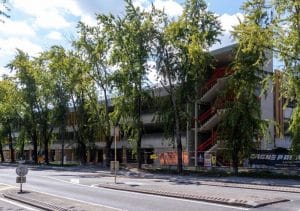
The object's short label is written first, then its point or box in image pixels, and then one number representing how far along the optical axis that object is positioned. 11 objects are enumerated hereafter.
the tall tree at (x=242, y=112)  26.12
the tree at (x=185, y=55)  30.56
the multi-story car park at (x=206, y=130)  34.30
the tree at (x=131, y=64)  32.93
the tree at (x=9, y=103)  51.75
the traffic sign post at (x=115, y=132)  21.34
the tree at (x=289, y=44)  14.41
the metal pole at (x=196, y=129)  38.04
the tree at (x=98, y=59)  38.77
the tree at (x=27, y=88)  49.70
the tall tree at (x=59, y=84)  43.21
